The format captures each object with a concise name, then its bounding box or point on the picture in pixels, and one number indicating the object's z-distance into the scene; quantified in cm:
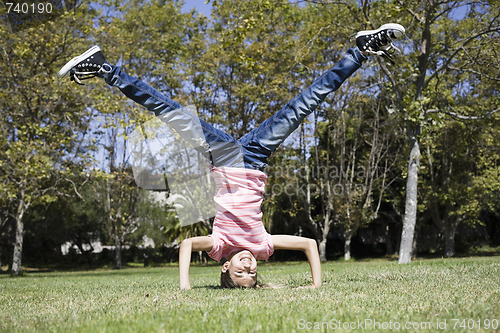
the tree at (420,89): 1266
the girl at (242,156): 511
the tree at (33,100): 1800
